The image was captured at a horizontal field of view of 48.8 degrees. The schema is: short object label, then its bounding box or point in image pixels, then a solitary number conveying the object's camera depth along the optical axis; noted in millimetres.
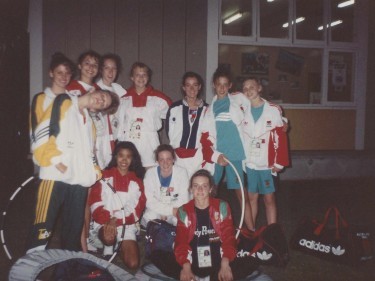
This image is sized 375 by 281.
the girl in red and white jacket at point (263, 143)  4352
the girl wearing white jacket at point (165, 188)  4266
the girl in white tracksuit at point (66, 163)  3145
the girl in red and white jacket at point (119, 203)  3979
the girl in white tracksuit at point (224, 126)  4367
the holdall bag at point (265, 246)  3846
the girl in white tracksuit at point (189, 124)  4445
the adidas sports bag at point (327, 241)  3971
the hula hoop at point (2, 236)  3655
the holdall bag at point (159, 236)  3789
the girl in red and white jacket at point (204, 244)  3215
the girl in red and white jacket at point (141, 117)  4605
